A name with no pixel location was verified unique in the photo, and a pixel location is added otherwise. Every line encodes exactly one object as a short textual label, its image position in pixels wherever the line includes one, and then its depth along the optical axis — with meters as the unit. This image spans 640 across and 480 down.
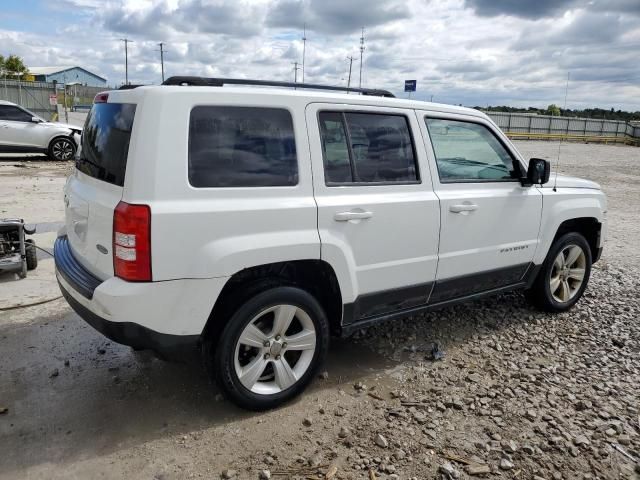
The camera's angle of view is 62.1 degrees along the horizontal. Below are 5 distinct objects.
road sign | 36.68
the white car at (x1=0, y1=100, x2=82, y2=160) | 14.45
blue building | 91.31
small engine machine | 5.26
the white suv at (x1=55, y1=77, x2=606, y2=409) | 2.82
